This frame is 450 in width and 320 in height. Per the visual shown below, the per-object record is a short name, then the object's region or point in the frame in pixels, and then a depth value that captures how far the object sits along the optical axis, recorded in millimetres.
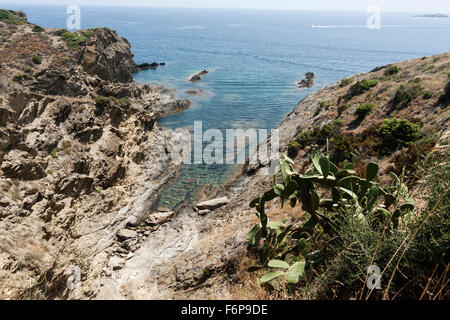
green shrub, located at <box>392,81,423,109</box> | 21184
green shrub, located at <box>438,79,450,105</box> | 18422
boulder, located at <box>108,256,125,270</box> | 16406
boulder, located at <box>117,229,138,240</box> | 18703
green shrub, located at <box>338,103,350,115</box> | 26219
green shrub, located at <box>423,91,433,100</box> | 20156
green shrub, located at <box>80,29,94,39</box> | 49900
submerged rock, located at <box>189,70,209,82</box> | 66625
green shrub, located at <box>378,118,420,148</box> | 14977
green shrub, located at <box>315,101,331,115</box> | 29936
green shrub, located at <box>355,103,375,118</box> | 22828
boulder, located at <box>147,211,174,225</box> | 20422
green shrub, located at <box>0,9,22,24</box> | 47197
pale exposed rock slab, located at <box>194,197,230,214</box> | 21969
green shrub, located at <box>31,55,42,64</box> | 36000
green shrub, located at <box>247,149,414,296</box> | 5636
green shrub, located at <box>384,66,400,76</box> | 31500
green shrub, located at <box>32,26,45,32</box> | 47156
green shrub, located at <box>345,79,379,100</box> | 27953
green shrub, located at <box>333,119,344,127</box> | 23094
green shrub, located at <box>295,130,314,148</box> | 23578
